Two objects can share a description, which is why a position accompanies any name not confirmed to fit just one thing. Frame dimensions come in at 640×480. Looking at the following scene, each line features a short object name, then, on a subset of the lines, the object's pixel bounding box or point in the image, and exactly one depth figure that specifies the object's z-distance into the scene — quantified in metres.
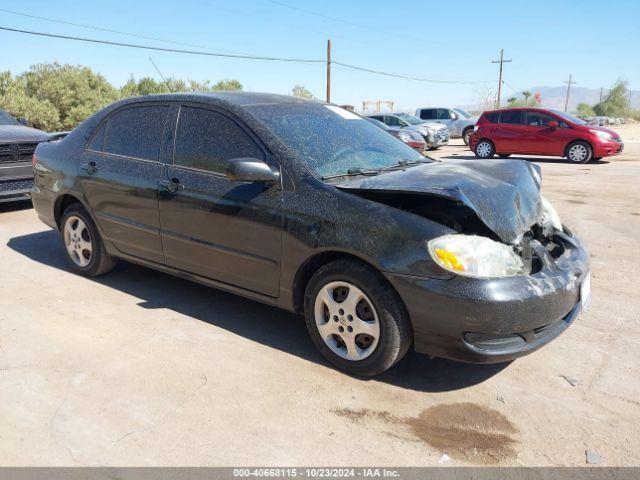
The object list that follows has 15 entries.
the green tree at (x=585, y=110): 99.01
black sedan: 2.94
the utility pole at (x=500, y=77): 57.41
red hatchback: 15.20
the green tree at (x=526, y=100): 67.38
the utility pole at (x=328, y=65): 34.47
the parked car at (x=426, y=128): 19.53
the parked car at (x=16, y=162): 7.92
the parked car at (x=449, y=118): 25.09
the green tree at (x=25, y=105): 29.92
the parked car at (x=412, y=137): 16.59
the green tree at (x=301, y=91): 55.33
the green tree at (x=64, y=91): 33.06
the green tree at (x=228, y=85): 46.01
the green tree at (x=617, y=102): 88.83
